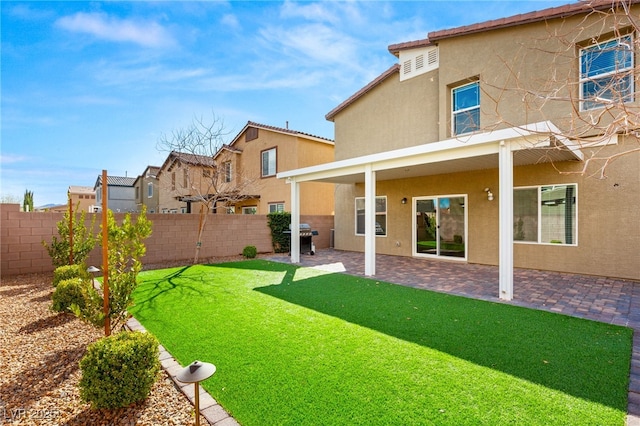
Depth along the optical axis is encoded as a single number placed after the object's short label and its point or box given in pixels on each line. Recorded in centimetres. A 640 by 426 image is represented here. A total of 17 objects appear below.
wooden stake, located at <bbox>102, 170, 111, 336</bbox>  366
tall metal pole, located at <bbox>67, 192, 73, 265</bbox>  762
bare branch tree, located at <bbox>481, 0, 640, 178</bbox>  789
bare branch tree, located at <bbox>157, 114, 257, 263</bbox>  1263
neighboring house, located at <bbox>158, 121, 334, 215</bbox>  1706
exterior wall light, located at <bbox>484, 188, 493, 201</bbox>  1027
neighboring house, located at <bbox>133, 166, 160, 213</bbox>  2958
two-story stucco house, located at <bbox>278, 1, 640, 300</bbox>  786
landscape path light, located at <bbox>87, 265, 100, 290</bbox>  754
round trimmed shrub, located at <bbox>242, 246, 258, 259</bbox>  1302
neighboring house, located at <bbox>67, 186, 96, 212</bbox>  4604
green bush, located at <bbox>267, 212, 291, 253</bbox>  1456
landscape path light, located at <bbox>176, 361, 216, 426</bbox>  229
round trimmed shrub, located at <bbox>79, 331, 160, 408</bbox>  280
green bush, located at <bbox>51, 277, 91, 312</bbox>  538
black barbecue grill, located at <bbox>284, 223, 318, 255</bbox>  1361
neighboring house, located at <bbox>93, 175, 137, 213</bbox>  3575
